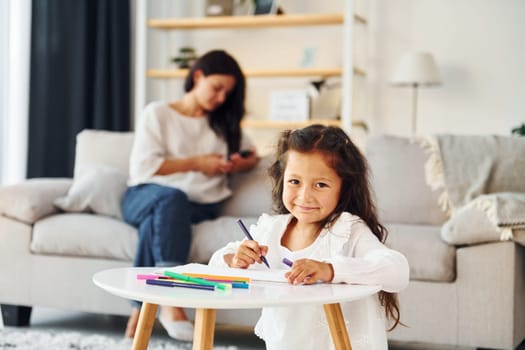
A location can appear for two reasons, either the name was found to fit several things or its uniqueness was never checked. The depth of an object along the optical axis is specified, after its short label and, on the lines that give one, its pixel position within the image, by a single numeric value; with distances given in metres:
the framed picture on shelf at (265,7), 4.84
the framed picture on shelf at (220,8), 4.98
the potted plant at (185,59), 4.99
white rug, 2.69
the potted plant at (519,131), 3.73
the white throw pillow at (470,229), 2.53
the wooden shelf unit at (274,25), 4.67
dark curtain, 4.33
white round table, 1.23
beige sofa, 2.54
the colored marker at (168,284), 1.38
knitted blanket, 2.60
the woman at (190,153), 2.85
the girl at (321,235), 1.54
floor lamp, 4.55
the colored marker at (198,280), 1.35
